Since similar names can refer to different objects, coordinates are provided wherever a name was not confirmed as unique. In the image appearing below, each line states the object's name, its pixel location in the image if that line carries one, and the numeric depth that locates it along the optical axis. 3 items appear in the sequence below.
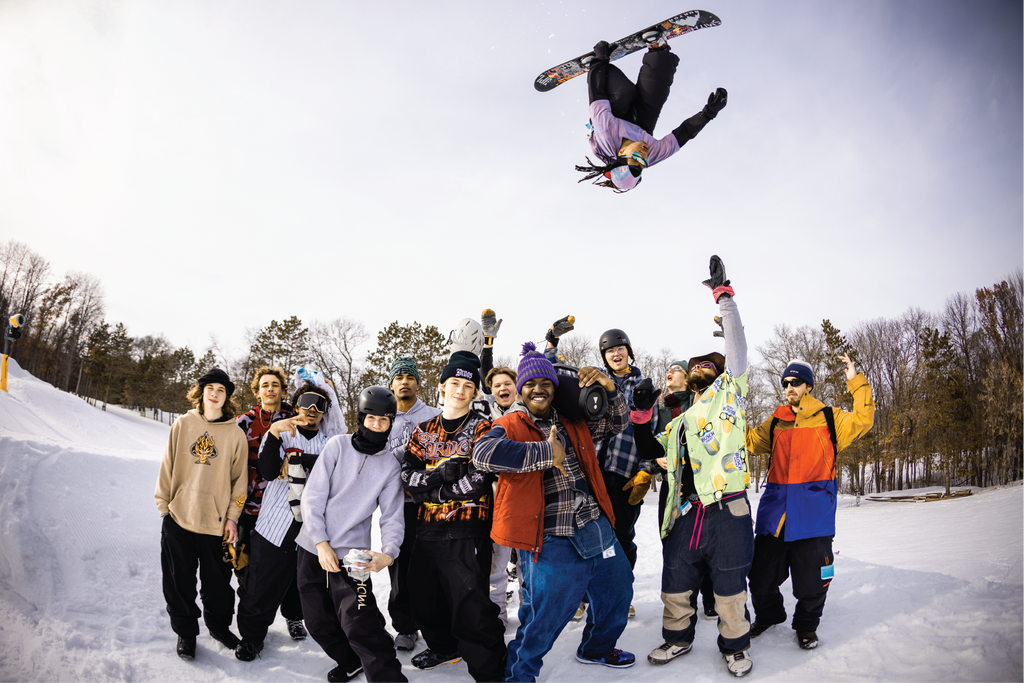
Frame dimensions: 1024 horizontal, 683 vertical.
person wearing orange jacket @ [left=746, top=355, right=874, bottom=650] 3.43
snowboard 2.85
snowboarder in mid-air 2.98
